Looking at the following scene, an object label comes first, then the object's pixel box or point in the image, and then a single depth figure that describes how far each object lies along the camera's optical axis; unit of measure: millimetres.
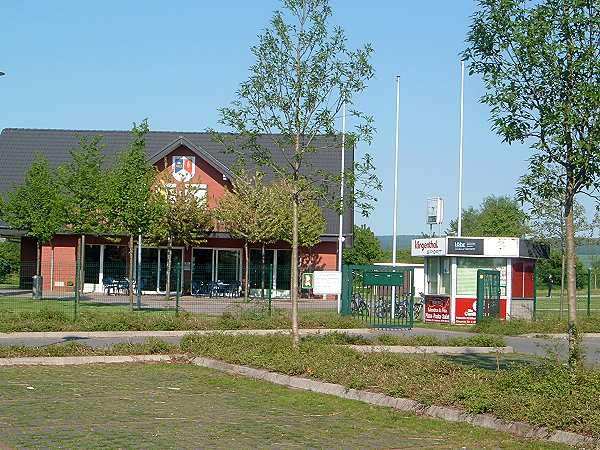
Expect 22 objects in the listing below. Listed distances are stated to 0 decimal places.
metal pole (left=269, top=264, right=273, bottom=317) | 29916
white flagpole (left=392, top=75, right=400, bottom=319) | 43219
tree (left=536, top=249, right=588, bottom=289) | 41719
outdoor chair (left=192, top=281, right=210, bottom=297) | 38000
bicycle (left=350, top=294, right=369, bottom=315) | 31203
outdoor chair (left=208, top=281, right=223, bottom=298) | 38734
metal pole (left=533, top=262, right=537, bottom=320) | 34969
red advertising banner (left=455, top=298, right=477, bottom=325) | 34219
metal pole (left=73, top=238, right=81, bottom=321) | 26469
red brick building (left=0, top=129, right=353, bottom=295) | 48219
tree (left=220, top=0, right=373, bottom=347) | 18422
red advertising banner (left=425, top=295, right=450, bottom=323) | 34500
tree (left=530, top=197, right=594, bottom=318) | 35272
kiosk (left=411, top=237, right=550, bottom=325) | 34031
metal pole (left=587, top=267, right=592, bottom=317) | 36219
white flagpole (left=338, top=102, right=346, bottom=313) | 18672
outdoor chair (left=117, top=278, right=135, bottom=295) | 40100
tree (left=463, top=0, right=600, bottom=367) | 12414
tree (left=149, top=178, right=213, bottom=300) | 46625
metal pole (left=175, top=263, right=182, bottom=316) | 28516
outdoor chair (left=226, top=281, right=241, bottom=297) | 37781
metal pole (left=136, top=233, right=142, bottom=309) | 33884
